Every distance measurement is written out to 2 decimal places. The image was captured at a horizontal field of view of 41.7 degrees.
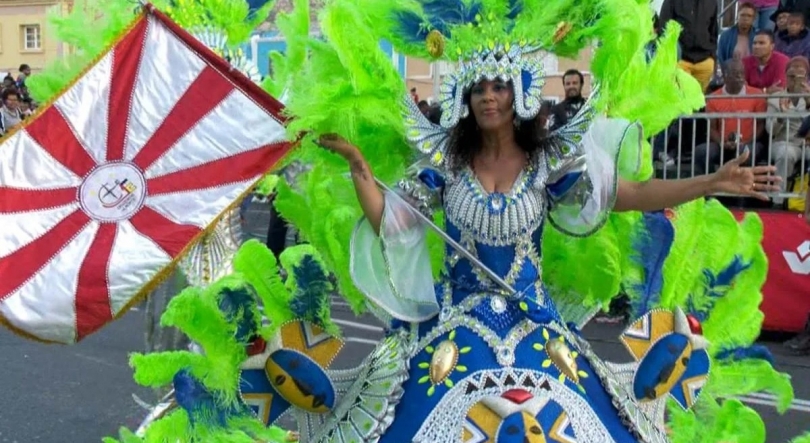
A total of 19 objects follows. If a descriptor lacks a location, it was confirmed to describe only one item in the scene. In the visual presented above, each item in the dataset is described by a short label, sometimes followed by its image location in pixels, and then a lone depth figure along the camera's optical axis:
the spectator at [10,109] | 13.28
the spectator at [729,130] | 7.27
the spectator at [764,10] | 9.18
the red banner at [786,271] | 6.54
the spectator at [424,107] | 3.01
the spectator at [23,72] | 16.09
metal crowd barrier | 7.00
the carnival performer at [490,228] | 2.63
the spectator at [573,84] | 7.20
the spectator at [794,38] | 8.24
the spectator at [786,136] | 6.98
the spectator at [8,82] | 14.56
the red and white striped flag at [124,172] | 3.52
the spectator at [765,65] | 7.89
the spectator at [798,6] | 8.63
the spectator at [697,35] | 8.32
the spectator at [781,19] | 8.41
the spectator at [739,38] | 8.69
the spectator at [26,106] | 13.90
